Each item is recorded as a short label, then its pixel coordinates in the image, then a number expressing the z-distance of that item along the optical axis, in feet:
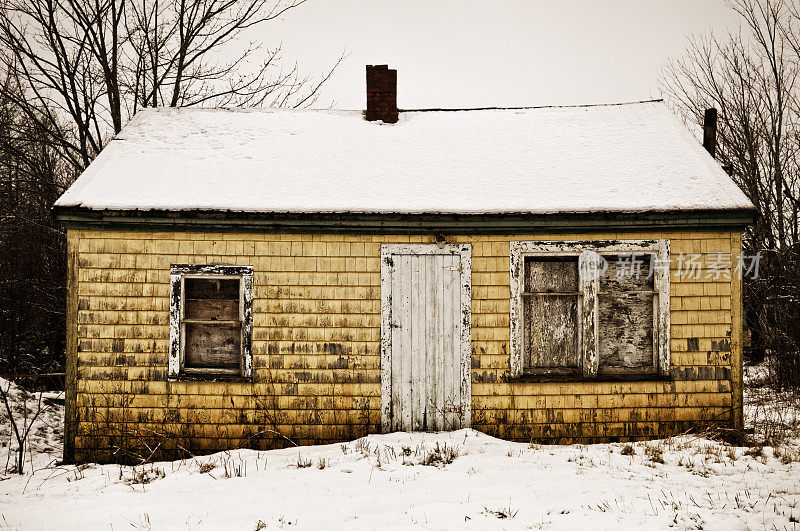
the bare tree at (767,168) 44.73
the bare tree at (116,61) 41.96
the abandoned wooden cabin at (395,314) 23.06
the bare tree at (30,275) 41.63
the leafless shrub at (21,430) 21.15
